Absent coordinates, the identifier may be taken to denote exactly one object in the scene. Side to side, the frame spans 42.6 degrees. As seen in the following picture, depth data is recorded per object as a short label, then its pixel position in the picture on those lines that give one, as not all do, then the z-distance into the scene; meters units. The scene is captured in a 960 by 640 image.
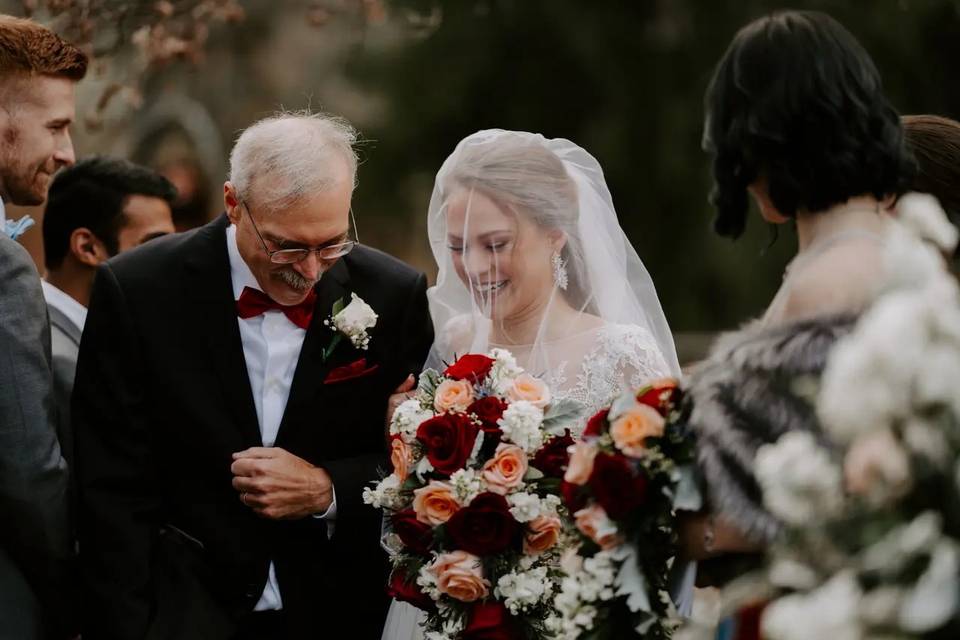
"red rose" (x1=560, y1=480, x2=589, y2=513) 2.80
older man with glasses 3.62
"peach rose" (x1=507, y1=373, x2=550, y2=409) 3.35
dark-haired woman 2.45
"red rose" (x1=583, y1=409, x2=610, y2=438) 2.83
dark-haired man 4.95
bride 3.82
